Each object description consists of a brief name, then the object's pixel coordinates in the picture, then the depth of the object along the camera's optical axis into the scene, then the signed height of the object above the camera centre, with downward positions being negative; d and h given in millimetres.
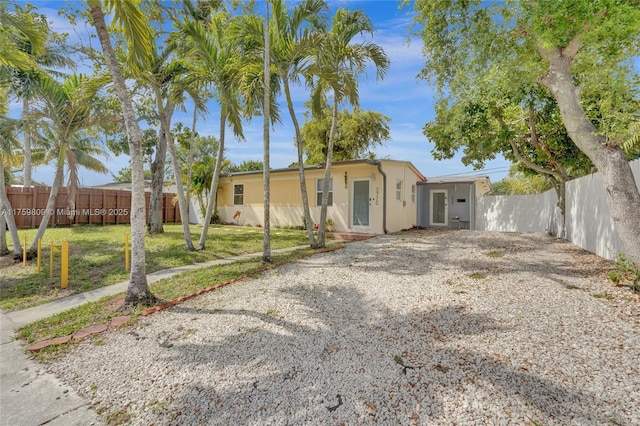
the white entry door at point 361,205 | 12424 +408
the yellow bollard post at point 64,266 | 5835 -958
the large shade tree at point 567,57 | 4469 +2830
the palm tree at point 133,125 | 4336 +1298
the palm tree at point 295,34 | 7379 +4352
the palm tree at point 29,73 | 6927 +3476
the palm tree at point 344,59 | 7704 +4058
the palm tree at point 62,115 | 7684 +2629
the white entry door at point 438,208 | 16891 +389
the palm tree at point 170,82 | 7844 +3453
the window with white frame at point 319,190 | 13484 +1101
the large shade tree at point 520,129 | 9352 +2850
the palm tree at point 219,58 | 7488 +3911
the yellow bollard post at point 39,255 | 6983 -944
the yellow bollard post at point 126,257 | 6922 -933
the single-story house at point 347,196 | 12250 +863
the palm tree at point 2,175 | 7814 +1055
